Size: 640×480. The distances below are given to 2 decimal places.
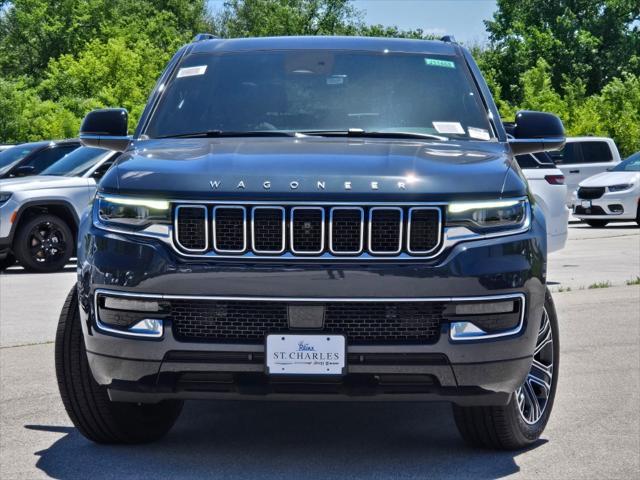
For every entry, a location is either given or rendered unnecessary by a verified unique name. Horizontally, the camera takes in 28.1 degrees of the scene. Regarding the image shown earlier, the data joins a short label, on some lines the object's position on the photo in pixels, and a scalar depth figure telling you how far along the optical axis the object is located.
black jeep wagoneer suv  4.93
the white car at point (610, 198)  24.91
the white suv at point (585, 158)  30.64
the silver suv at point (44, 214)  16.12
